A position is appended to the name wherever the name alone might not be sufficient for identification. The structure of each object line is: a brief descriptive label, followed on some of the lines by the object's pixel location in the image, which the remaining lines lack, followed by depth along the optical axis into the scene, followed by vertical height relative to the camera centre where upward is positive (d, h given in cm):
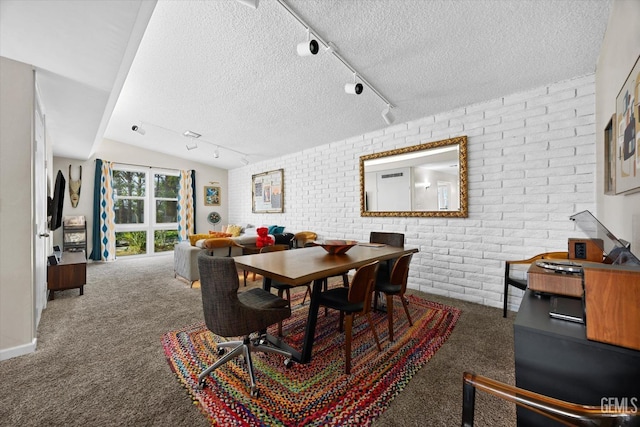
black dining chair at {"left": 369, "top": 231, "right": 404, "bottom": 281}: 288 -35
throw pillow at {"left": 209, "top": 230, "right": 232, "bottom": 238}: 497 -40
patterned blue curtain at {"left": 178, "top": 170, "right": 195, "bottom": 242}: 707 +22
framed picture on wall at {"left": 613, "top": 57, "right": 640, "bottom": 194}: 116 +41
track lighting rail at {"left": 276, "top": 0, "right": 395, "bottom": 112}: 195 +150
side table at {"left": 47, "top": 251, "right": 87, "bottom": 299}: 338 -83
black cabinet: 72 -48
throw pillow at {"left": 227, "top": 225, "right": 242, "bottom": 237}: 636 -39
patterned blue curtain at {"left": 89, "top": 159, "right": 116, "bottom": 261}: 596 -2
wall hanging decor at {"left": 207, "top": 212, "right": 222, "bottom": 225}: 737 -10
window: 642 +13
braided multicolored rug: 142 -111
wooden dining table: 164 -38
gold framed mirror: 320 +47
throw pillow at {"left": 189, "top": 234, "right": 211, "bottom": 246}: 429 -42
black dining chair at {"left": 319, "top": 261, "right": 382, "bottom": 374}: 176 -67
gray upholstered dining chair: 155 -60
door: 231 -7
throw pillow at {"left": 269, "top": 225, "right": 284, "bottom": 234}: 564 -33
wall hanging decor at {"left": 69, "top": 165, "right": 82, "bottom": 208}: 578 +57
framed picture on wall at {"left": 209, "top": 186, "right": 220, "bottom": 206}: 757 +57
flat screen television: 322 +18
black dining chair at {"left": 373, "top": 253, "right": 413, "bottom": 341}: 221 -64
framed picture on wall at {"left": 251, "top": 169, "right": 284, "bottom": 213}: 581 +56
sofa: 384 -57
